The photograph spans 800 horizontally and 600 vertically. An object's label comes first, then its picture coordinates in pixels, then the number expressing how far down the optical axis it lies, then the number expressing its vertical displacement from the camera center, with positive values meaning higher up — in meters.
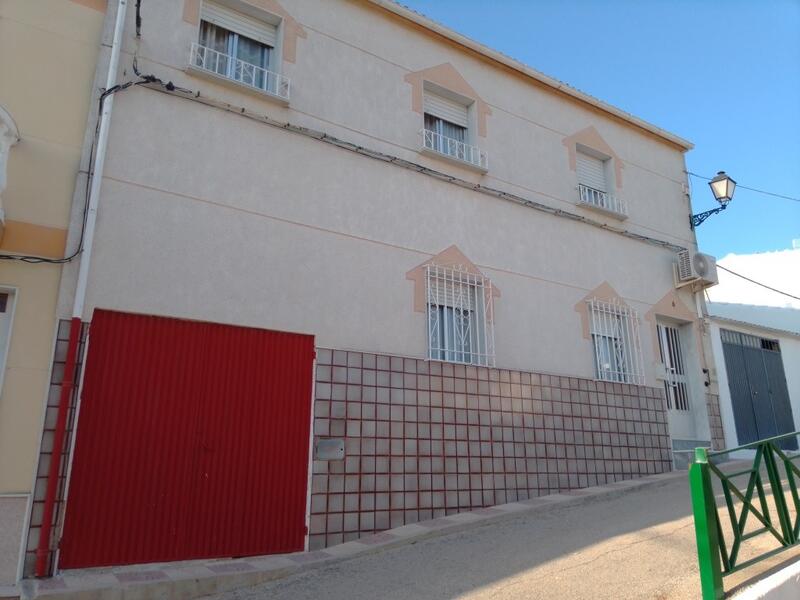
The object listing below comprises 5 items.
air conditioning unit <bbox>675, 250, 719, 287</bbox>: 10.20 +2.95
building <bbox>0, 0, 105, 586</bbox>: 4.73 +2.28
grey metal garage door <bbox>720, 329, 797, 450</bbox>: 10.59 +1.08
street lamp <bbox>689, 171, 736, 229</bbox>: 10.33 +4.34
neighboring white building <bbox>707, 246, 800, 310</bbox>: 16.44 +4.66
